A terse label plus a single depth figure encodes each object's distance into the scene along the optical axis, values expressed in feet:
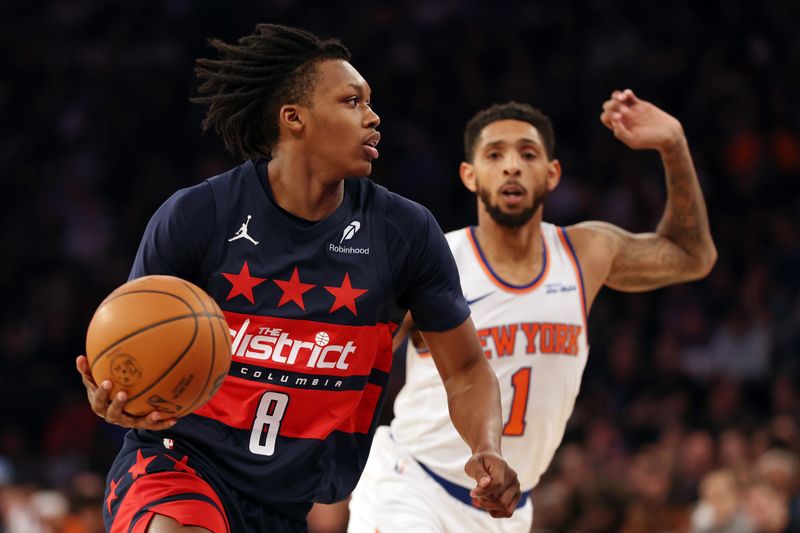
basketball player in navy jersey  25.94
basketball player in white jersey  35.19
